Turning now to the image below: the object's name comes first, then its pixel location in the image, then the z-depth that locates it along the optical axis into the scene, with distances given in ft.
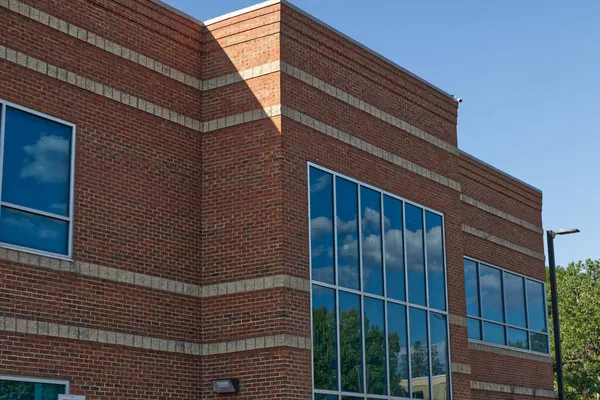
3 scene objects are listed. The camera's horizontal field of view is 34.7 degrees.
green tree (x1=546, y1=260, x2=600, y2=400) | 142.82
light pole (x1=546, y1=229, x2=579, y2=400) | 87.86
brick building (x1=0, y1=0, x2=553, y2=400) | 49.96
